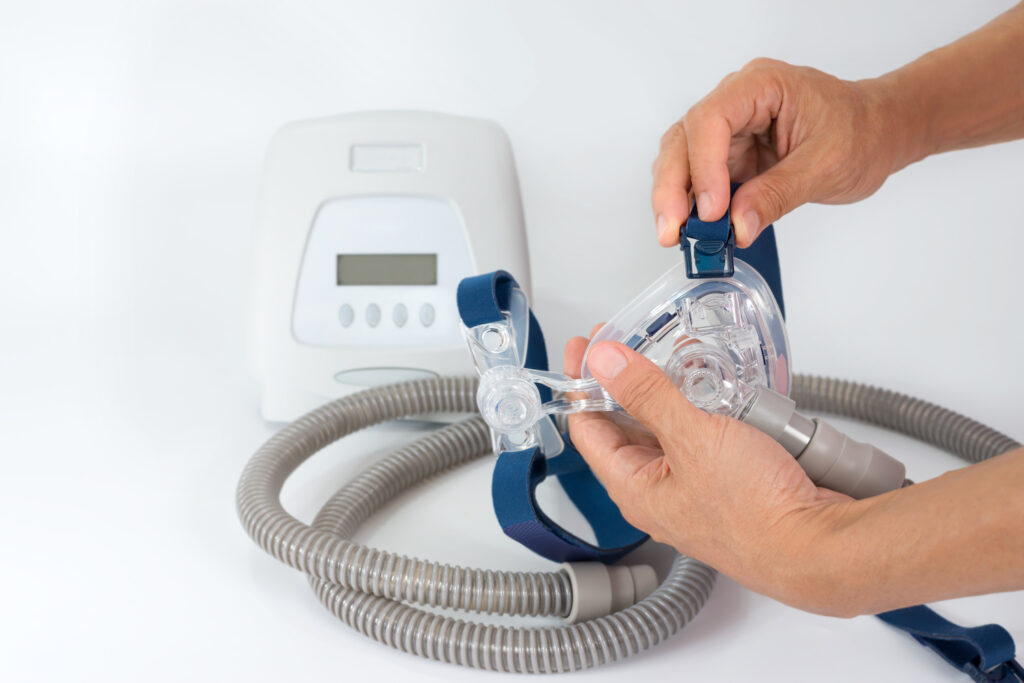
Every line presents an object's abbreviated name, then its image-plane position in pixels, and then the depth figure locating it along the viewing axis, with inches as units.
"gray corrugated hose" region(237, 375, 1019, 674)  35.7
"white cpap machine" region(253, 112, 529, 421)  43.6
